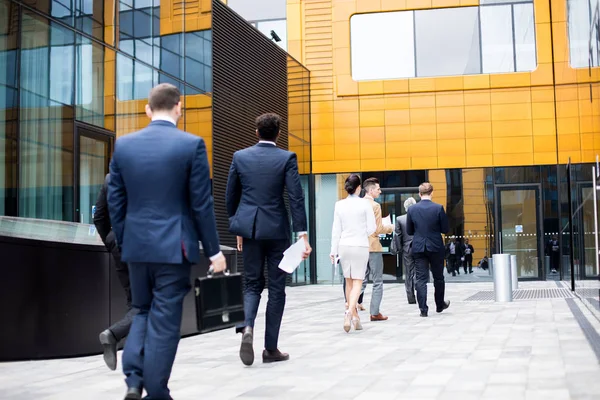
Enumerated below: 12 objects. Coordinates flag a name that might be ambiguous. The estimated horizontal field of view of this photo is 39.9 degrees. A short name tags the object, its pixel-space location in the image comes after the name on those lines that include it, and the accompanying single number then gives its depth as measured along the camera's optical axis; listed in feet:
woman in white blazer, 29.30
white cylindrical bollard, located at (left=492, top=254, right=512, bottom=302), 44.87
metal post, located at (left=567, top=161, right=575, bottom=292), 48.04
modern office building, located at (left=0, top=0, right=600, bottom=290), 70.03
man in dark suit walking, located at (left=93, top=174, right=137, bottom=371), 20.44
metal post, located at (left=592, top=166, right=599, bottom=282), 31.80
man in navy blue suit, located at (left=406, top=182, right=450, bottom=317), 35.63
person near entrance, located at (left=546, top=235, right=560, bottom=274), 73.51
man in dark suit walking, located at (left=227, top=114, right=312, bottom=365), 20.71
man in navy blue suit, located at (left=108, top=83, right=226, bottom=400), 13.80
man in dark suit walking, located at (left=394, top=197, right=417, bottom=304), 42.95
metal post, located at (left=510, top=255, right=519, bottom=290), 48.30
